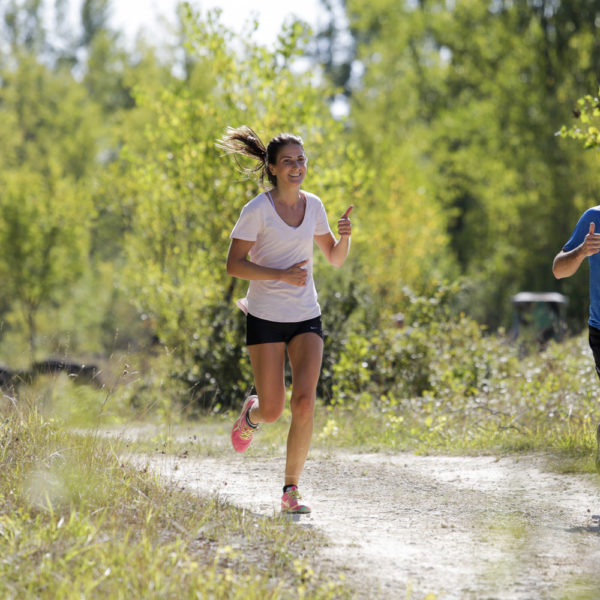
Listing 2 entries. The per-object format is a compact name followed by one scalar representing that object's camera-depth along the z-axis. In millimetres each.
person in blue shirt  10445
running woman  10289
